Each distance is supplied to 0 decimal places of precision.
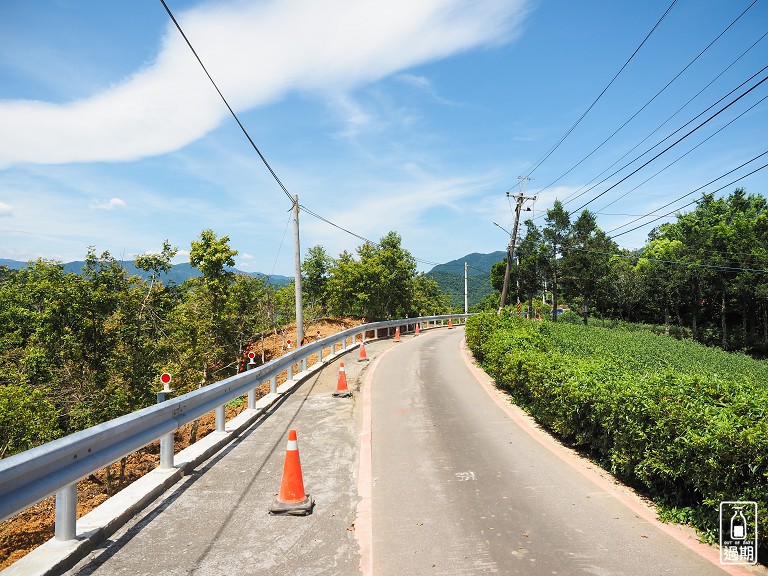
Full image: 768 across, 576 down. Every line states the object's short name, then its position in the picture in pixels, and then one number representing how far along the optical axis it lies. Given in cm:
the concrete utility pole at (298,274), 1903
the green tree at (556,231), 4894
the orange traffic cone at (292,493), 498
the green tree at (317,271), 4047
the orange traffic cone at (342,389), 1143
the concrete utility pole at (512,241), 3569
